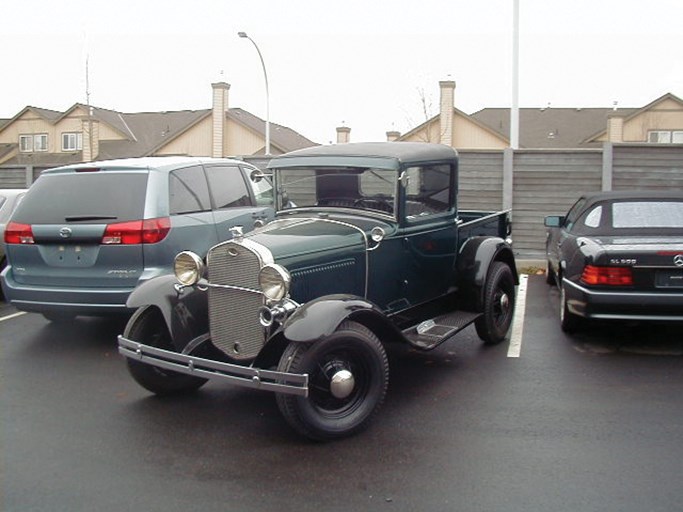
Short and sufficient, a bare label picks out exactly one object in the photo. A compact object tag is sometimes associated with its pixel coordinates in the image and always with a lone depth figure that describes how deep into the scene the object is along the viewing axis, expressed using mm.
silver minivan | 6773
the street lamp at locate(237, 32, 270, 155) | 23141
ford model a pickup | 4730
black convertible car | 6574
